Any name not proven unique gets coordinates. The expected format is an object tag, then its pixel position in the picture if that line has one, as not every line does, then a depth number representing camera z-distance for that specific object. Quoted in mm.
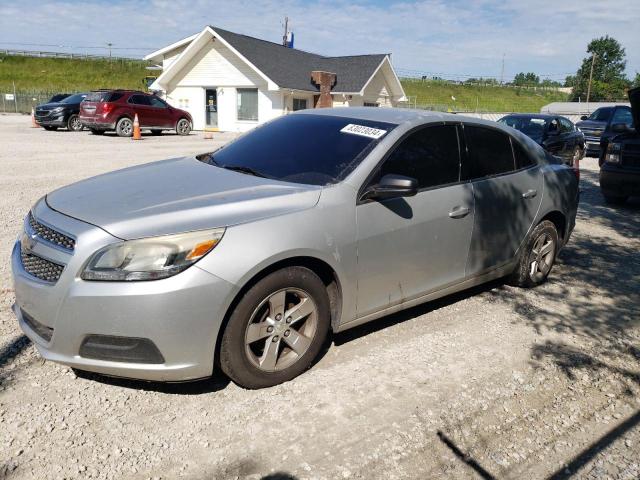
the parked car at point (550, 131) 13821
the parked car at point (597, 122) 17172
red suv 20328
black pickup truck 9055
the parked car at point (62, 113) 22484
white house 28703
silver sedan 2834
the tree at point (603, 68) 82025
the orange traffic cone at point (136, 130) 20219
